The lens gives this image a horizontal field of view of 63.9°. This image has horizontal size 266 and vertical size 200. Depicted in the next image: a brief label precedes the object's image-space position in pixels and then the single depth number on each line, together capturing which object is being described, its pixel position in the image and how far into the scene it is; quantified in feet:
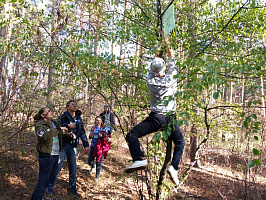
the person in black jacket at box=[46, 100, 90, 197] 13.98
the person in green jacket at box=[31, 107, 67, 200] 11.42
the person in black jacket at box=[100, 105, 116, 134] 19.77
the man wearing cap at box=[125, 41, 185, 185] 8.65
